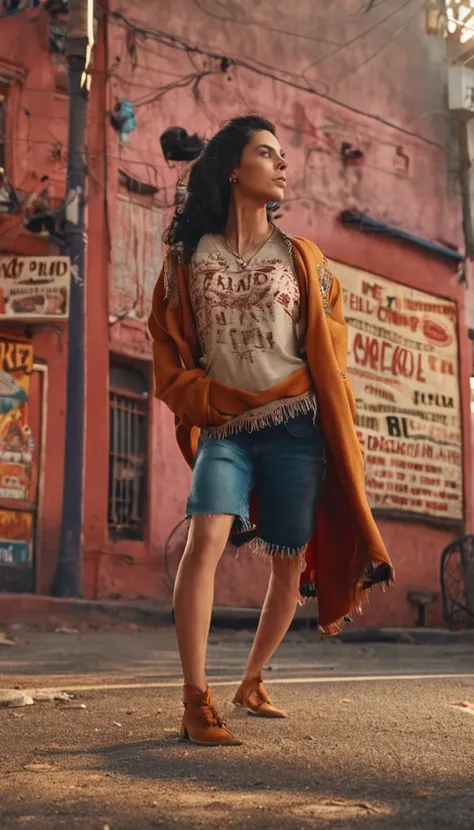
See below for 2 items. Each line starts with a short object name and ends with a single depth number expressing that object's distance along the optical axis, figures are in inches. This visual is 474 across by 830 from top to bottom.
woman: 152.9
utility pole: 460.5
